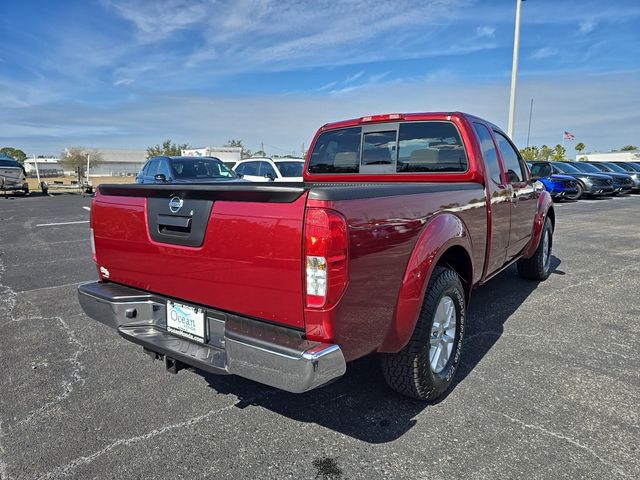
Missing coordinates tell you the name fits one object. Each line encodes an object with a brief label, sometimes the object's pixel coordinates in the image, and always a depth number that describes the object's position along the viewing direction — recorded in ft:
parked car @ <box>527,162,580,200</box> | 60.34
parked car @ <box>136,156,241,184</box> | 33.71
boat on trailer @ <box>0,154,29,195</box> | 70.03
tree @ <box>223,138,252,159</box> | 258.74
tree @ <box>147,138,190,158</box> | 224.33
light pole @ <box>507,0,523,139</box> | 67.15
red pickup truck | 6.70
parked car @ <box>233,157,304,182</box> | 43.17
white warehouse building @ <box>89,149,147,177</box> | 332.19
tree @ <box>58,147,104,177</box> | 206.00
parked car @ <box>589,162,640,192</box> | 75.90
